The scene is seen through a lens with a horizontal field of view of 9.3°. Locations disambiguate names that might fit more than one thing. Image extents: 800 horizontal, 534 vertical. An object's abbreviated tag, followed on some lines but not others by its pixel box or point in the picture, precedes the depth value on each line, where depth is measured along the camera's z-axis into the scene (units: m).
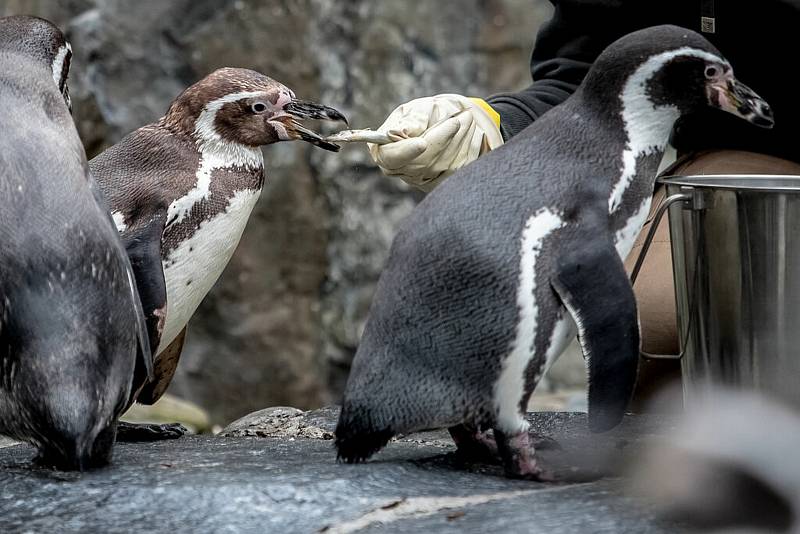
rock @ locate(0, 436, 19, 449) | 5.72
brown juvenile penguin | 5.60
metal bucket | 5.23
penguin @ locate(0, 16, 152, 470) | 5.18
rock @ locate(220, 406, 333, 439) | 5.65
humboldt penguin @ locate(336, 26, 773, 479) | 5.15
